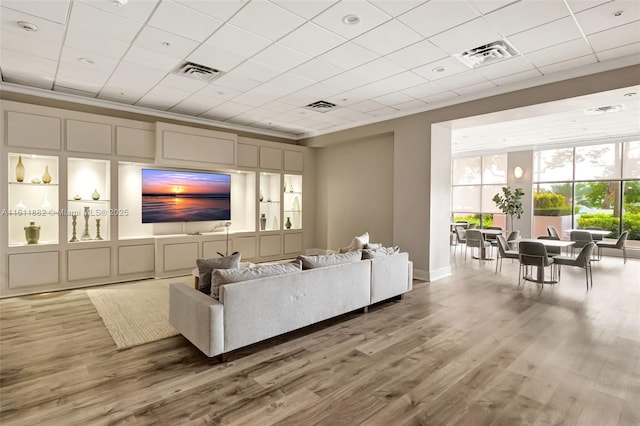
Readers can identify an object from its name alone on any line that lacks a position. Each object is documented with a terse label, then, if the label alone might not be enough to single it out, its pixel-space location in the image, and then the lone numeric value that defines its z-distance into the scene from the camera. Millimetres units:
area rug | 3646
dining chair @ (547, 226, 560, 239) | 8958
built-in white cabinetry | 5148
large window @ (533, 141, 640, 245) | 9211
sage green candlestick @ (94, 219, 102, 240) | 5957
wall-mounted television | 6531
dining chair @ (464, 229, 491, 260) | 8180
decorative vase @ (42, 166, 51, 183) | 5449
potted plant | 9703
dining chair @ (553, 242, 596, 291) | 5684
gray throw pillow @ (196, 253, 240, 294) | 3520
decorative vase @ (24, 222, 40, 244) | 5234
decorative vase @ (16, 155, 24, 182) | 5223
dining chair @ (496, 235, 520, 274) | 6508
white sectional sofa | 3029
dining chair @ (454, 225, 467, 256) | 9055
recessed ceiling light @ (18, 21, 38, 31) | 3458
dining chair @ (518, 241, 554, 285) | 5684
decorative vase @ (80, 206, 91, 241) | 5844
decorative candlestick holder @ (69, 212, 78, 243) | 5700
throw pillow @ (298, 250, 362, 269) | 3898
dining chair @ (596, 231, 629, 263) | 7840
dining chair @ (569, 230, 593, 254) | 7934
